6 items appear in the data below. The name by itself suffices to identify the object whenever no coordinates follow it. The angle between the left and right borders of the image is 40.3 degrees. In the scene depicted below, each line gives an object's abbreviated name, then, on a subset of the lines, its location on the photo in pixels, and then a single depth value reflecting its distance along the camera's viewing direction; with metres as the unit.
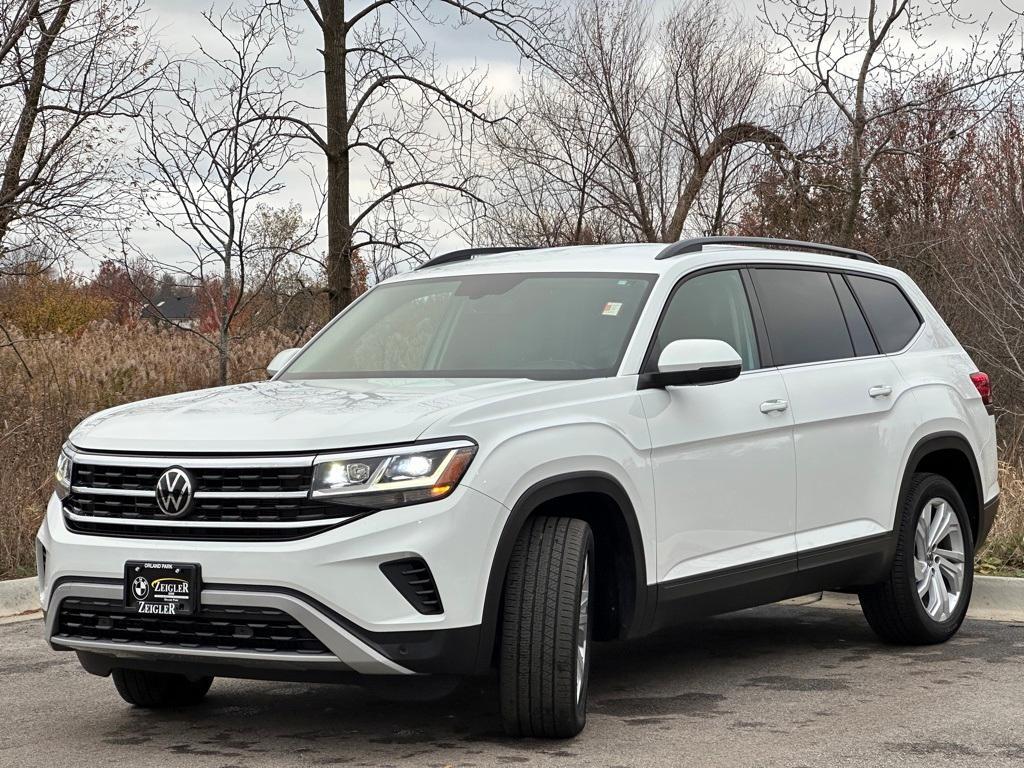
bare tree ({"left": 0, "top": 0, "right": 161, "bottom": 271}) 12.09
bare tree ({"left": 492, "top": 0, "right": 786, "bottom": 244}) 20.25
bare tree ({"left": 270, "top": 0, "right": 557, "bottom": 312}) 14.59
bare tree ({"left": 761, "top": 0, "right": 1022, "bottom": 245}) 15.83
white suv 4.56
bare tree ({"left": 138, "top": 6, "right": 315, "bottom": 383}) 12.34
